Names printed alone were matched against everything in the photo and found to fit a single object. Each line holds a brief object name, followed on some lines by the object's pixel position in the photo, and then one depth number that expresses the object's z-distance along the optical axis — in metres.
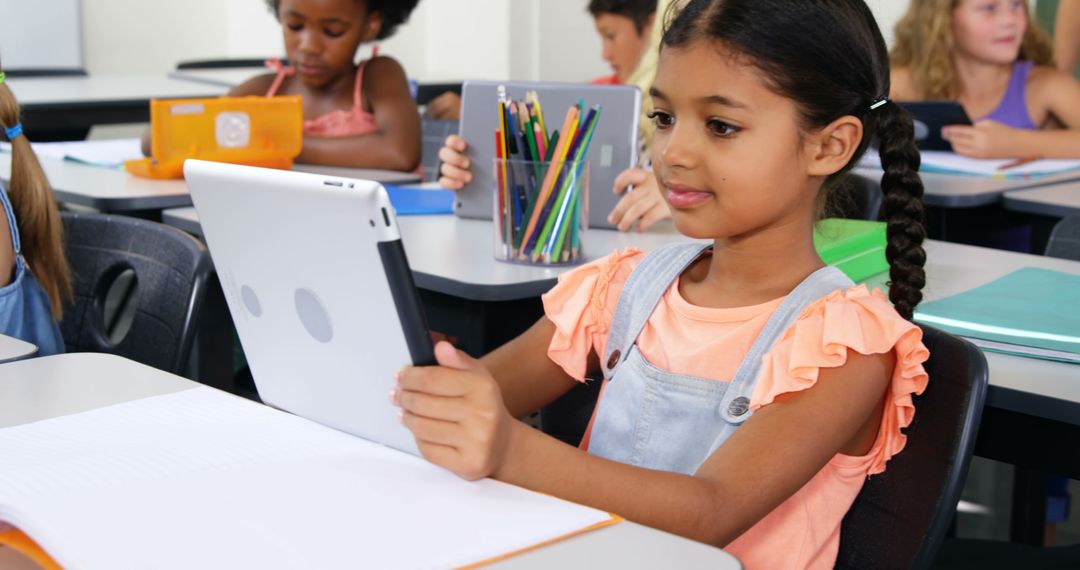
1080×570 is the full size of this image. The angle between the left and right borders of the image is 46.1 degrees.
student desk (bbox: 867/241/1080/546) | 1.17
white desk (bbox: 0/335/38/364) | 1.28
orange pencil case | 2.38
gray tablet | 1.98
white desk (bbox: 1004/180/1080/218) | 2.23
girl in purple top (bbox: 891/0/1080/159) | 2.97
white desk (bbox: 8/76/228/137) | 3.66
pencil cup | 1.76
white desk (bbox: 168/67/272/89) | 4.43
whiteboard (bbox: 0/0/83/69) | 5.74
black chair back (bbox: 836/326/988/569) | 1.04
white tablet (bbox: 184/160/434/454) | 0.83
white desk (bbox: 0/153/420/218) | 2.20
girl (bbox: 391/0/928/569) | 0.99
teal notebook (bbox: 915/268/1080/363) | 1.31
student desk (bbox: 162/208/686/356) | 1.64
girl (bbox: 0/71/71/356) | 1.65
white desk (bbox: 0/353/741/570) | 0.79
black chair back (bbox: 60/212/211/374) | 1.58
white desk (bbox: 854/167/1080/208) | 2.33
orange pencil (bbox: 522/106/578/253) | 1.75
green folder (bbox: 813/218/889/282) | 1.59
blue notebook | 2.17
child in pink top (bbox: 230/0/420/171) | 2.73
